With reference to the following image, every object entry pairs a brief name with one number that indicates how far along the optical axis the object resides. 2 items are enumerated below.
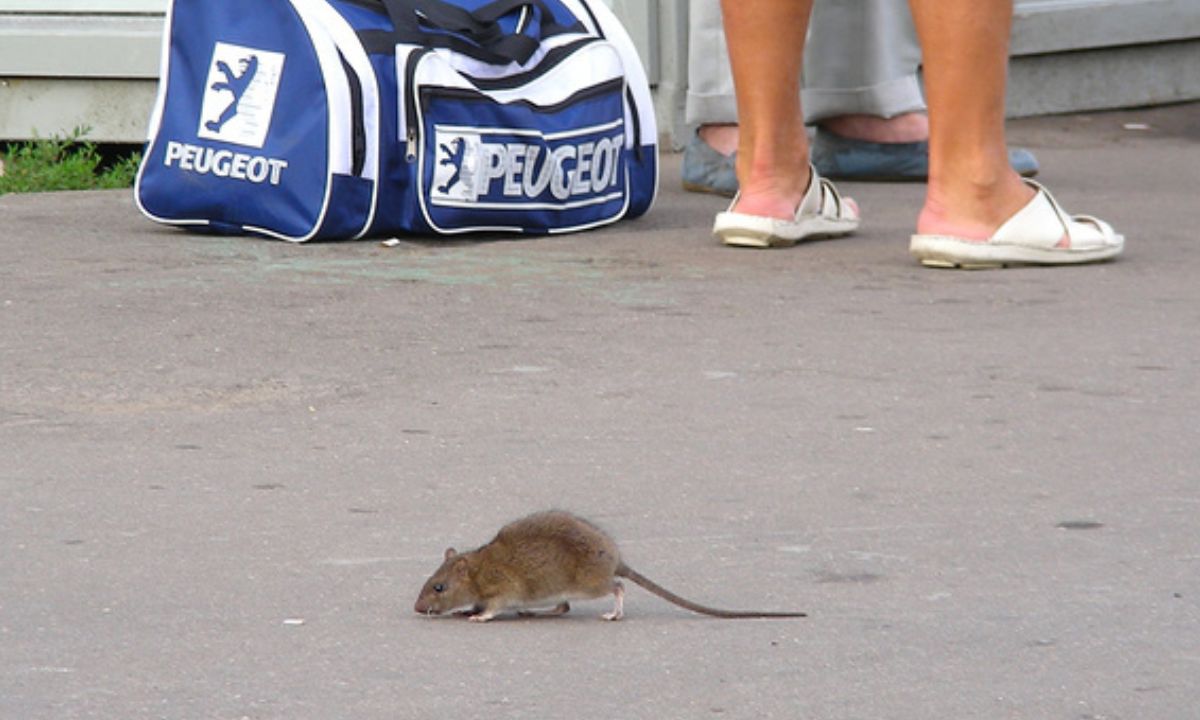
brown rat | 5.17
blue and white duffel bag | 9.75
